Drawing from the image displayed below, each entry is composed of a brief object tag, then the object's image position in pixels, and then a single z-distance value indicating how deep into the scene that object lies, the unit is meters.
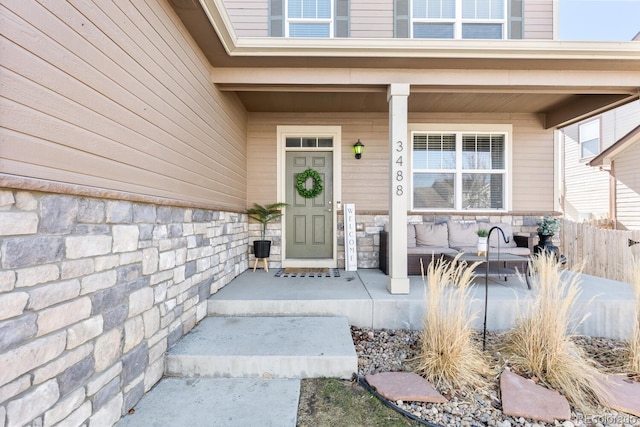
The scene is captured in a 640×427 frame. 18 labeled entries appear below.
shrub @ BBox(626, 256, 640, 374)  2.27
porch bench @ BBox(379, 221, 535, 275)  4.27
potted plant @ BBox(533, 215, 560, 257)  4.31
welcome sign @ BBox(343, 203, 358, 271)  4.76
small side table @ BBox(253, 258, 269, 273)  4.63
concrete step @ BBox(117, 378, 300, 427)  1.73
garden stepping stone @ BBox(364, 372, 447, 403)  1.92
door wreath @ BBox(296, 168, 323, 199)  4.98
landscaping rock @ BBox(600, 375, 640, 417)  1.87
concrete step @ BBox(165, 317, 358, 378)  2.20
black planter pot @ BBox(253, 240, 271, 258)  4.55
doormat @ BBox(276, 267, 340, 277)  4.27
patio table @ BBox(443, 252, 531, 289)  3.49
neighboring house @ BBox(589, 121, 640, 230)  6.82
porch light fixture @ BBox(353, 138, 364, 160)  4.84
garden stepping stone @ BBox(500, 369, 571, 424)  1.81
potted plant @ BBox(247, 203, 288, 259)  4.62
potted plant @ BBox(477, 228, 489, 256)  3.41
